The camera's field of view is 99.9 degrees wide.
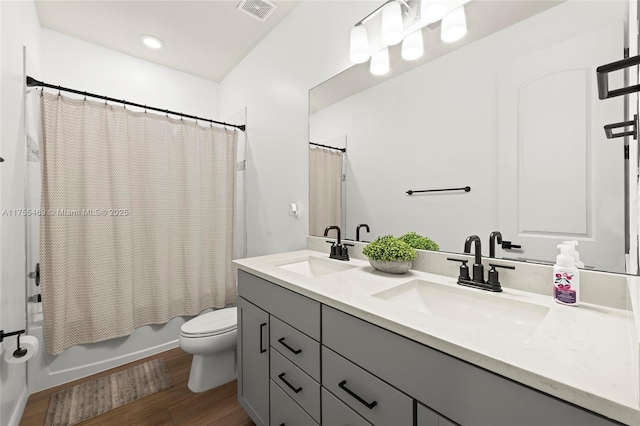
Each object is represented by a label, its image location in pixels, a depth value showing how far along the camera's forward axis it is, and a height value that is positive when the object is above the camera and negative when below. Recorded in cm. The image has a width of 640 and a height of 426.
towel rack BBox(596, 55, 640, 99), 42 +23
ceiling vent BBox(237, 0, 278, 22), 189 +147
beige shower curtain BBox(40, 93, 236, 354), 178 -6
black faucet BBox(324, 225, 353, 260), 156 -23
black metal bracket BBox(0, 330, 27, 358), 124 -65
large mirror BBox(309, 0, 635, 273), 84 +29
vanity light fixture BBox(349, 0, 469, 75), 114 +87
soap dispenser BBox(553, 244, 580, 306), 80 -21
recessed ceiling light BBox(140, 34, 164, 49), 224 +146
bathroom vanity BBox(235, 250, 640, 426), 49 -35
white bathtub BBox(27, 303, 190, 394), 177 -104
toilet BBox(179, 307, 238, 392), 169 -87
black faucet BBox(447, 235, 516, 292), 96 -23
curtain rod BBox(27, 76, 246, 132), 167 +81
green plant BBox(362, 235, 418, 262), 118 -18
